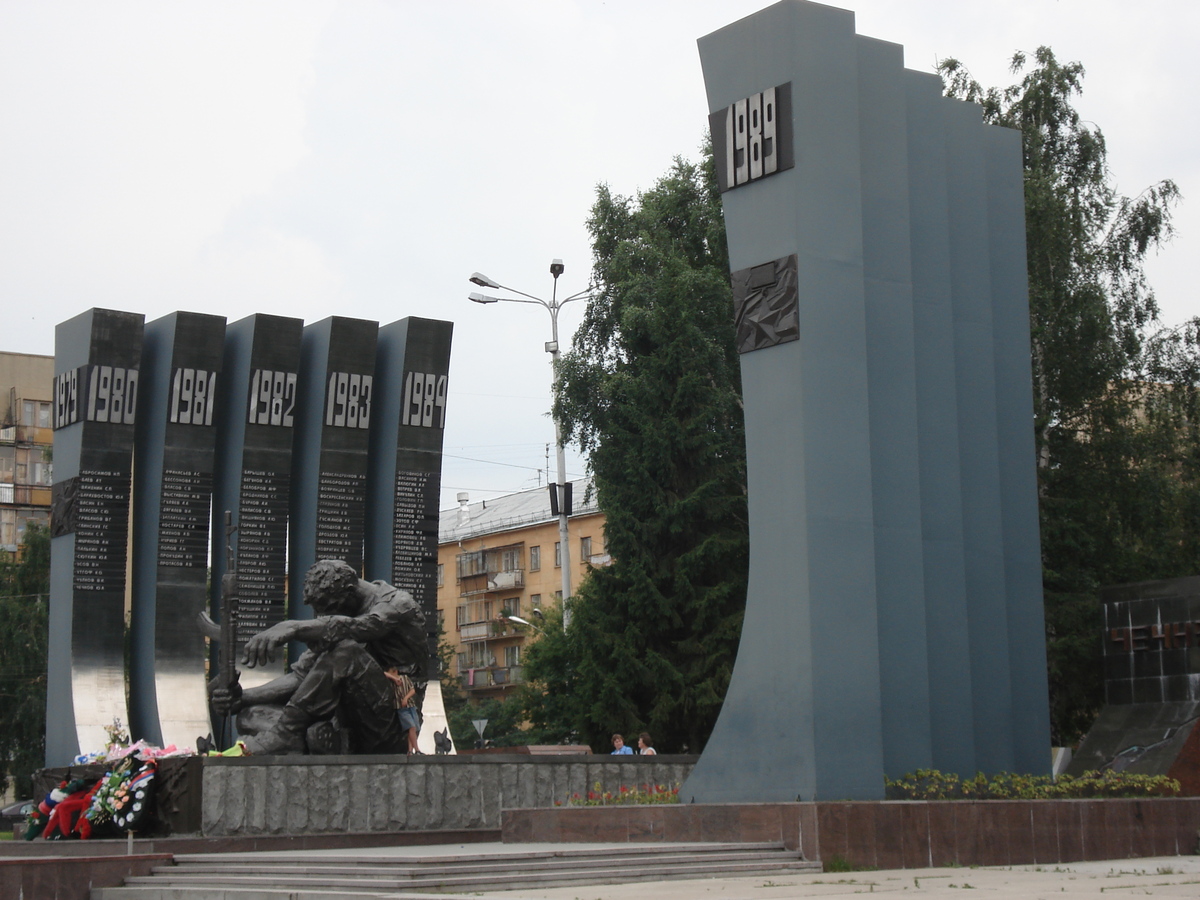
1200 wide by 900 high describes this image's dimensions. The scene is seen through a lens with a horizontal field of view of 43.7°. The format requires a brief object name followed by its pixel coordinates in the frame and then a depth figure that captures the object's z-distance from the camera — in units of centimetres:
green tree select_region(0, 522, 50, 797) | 3403
